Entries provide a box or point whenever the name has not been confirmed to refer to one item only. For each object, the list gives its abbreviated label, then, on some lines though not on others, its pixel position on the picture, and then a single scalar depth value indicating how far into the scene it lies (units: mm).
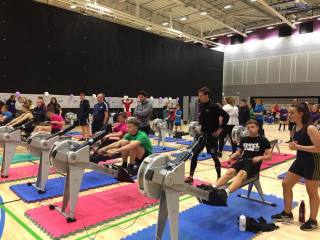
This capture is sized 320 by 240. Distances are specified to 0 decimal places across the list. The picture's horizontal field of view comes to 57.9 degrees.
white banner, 11234
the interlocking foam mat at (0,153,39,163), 6272
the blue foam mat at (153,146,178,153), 7965
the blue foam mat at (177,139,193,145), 9570
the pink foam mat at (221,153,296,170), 6362
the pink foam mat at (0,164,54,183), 4879
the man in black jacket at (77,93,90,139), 8582
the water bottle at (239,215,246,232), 3119
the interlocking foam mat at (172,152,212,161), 7125
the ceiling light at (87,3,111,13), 12266
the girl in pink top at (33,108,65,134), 6290
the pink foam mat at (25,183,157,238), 3047
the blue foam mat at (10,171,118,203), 3963
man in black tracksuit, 4621
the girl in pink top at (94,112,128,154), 4800
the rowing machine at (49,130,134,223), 3238
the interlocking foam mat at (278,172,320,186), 5165
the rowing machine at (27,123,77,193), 4078
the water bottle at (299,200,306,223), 3382
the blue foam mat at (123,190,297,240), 2955
